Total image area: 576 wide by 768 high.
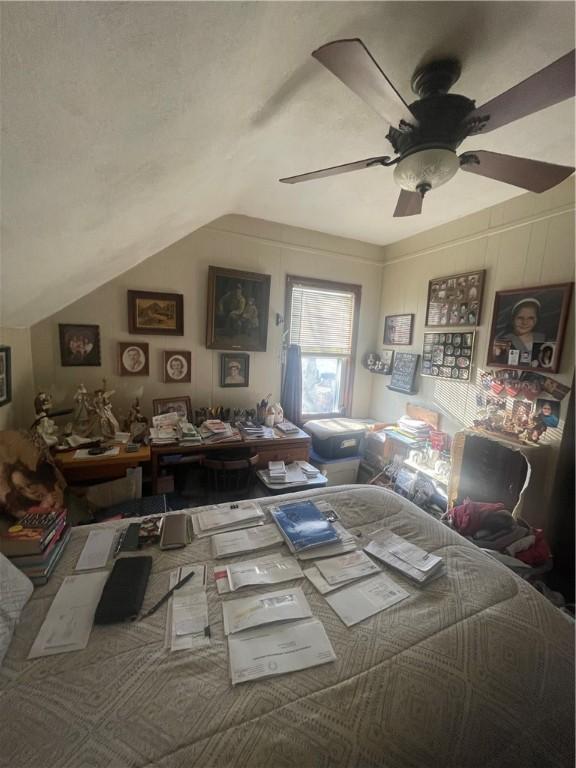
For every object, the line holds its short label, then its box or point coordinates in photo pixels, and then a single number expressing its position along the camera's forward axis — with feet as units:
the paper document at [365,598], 2.93
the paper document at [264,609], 2.79
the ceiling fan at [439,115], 2.65
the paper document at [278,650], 2.39
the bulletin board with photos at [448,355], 8.00
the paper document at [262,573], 3.25
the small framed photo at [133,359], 8.02
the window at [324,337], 9.96
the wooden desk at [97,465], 5.89
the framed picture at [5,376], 5.53
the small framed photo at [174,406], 8.38
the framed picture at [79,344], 7.43
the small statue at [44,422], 6.18
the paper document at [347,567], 3.38
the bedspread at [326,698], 1.93
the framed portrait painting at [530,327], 6.16
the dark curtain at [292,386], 9.80
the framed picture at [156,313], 7.97
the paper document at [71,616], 2.50
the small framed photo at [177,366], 8.49
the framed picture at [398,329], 9.79
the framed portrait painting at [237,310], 8.70
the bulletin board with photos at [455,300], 7.74
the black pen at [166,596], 2.87
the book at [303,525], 3.83
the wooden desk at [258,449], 6.77
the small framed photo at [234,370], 9.18
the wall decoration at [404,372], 9.54
